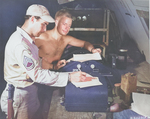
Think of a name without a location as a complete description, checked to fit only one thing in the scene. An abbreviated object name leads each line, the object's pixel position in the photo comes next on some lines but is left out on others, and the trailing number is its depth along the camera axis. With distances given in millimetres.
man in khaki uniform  1840
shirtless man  1915
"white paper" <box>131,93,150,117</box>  2038
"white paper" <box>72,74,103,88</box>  1911
